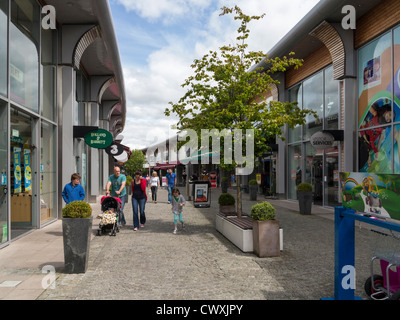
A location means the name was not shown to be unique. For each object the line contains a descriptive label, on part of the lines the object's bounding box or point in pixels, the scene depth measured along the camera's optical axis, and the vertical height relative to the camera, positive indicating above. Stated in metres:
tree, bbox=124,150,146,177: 53.94 -0.99
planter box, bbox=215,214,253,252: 7.14 -1.71
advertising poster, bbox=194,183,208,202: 15.05 -1.49
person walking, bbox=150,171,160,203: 18.42 -1.31
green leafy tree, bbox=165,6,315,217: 8.82 +1.61
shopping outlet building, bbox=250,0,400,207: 11.26 +2.77
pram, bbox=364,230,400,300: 3.87 -1.33
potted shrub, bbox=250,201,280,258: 6.72 -1.45
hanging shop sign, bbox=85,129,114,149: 12.85 +0.74
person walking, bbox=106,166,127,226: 9.88 -0.70
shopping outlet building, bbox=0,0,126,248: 7.72 +1.75
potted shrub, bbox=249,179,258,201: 18.95 -1.67
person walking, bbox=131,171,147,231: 9.88 -1.05
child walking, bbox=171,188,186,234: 9.68 -1.23
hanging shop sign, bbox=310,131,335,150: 13.69 +0.68
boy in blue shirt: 8.30 -0.77
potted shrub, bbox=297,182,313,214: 13.08 -1.58
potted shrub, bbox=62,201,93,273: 5.55 -1.29
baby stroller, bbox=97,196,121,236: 9.09 -1.49
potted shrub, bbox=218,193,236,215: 10.16 -1.34
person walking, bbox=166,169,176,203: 16.56 -1.04
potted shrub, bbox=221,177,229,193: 24.05 -1.84
